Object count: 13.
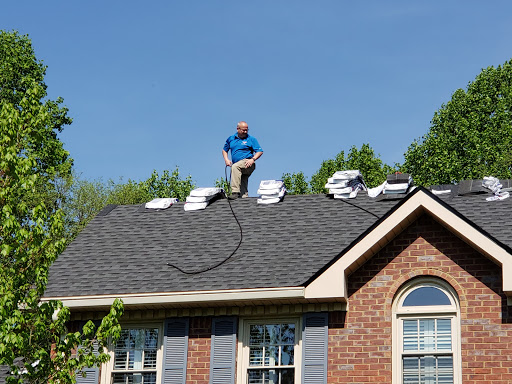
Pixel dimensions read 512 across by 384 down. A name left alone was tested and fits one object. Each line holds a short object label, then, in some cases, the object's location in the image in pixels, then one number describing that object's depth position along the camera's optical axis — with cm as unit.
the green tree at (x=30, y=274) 1462
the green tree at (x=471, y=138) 3875
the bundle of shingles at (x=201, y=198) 2056
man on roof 2183
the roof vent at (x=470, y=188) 1922
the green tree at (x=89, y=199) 3812
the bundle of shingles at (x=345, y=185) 2005
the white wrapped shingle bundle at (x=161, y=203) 2088
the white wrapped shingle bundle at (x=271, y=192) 2044
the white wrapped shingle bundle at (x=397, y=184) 1973
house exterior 1592
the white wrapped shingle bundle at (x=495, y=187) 1880
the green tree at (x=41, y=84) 3891
